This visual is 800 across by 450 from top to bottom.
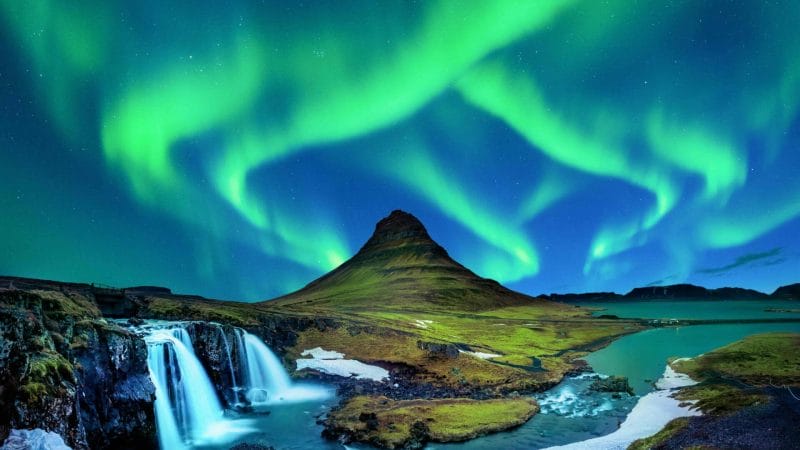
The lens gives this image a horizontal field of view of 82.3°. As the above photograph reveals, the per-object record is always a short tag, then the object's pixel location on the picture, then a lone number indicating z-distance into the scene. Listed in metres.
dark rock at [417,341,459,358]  73.69
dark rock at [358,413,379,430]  41.18
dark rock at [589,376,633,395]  57.81
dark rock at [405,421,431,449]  38.59
